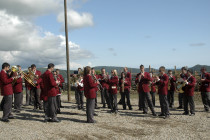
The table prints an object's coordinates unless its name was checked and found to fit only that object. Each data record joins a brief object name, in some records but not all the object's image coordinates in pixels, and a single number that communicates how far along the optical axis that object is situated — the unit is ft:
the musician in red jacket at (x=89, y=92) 22.52
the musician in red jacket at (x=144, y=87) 26.45
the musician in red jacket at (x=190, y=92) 26.18
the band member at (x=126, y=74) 32.53
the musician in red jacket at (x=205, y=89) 28.71
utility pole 43.71
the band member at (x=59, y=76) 31.89
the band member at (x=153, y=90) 33.27
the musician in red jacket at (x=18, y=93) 27.99
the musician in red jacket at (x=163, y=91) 24.85
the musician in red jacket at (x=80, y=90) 30.68
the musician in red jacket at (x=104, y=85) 31.91
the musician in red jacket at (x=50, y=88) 22.09
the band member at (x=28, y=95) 36.23
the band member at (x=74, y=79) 32.36
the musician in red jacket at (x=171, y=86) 32.88
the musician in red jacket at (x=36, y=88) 31.17
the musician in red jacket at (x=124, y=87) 31.48
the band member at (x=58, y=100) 28.48
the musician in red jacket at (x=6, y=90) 22.28
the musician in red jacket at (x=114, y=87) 28.18
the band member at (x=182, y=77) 28.33
